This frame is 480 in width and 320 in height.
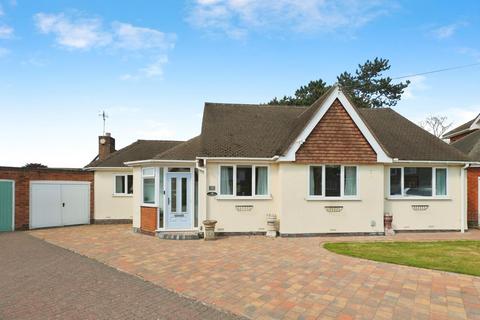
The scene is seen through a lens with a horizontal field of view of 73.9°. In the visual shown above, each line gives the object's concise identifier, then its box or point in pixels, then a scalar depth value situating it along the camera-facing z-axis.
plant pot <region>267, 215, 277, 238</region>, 13.23
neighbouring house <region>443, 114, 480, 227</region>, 16.31
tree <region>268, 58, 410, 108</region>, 34.34
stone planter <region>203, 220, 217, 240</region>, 12.59
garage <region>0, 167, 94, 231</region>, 15.85
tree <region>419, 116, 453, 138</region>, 52.34
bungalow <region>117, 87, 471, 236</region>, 13.32
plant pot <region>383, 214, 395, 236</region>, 13.69
